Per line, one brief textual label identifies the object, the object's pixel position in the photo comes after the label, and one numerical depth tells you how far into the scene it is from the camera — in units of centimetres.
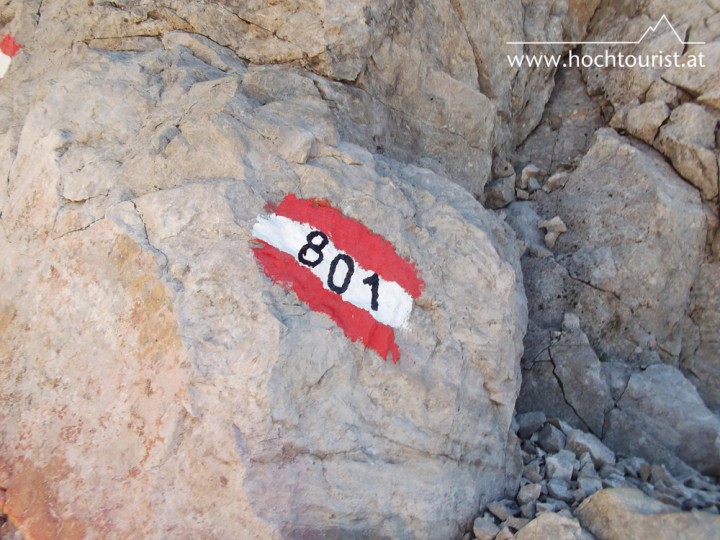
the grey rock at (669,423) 416
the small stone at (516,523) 320
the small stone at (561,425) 415
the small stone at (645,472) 377
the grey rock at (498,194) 564
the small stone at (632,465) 382
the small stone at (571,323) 469
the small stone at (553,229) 530
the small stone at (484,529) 318
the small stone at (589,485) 348
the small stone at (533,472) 371
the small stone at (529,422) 416
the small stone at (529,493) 349
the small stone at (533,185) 580
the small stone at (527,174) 586
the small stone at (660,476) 373
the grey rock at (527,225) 519
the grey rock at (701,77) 549
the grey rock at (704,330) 522
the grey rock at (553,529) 297
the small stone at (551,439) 398
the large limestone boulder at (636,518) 292
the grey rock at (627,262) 496
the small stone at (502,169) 578
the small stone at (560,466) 368
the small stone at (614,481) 355
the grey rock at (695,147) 538
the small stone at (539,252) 516
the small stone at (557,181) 570
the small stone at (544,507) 331
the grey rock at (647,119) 562
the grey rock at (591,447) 387
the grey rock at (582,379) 441
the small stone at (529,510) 334
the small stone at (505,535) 312
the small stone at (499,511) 333
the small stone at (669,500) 326
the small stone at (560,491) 347
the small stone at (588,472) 364
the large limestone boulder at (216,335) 285
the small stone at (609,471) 374
